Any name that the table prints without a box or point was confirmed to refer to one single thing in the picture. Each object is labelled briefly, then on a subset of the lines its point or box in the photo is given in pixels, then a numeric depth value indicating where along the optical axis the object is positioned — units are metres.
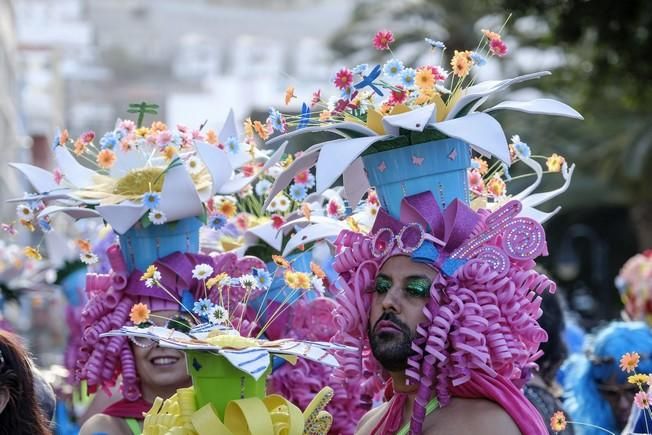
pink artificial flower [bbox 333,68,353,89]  9.65
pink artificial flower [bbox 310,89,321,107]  9.95
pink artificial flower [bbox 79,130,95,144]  11.96
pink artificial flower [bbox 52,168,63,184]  12.26
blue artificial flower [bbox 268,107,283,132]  9.94
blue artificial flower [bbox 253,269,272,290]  10.30
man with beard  8.87
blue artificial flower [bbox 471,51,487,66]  9.69
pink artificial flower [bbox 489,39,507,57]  9.70
